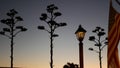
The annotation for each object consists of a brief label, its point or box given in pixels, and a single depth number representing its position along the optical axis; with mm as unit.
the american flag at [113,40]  9028
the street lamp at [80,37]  13422
